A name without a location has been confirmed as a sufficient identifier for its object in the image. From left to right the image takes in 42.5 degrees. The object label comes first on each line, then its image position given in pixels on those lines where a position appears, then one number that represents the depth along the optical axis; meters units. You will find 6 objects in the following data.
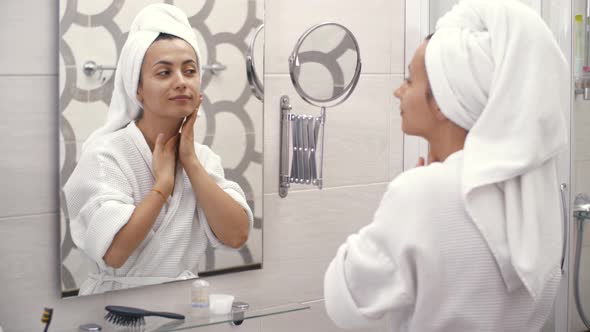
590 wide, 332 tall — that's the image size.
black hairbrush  1.63
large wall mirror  1.56
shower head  1.90
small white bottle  1.76
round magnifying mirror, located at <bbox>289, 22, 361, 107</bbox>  1.88
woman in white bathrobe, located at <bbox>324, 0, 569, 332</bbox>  1.15
